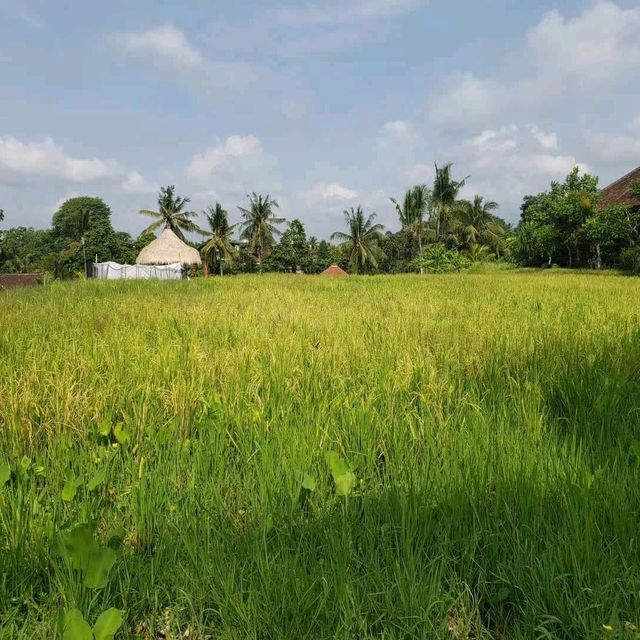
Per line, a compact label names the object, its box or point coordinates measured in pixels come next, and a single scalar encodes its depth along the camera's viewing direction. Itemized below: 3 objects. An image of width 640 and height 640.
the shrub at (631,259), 17.73
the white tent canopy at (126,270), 23.44
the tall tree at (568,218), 21.48
